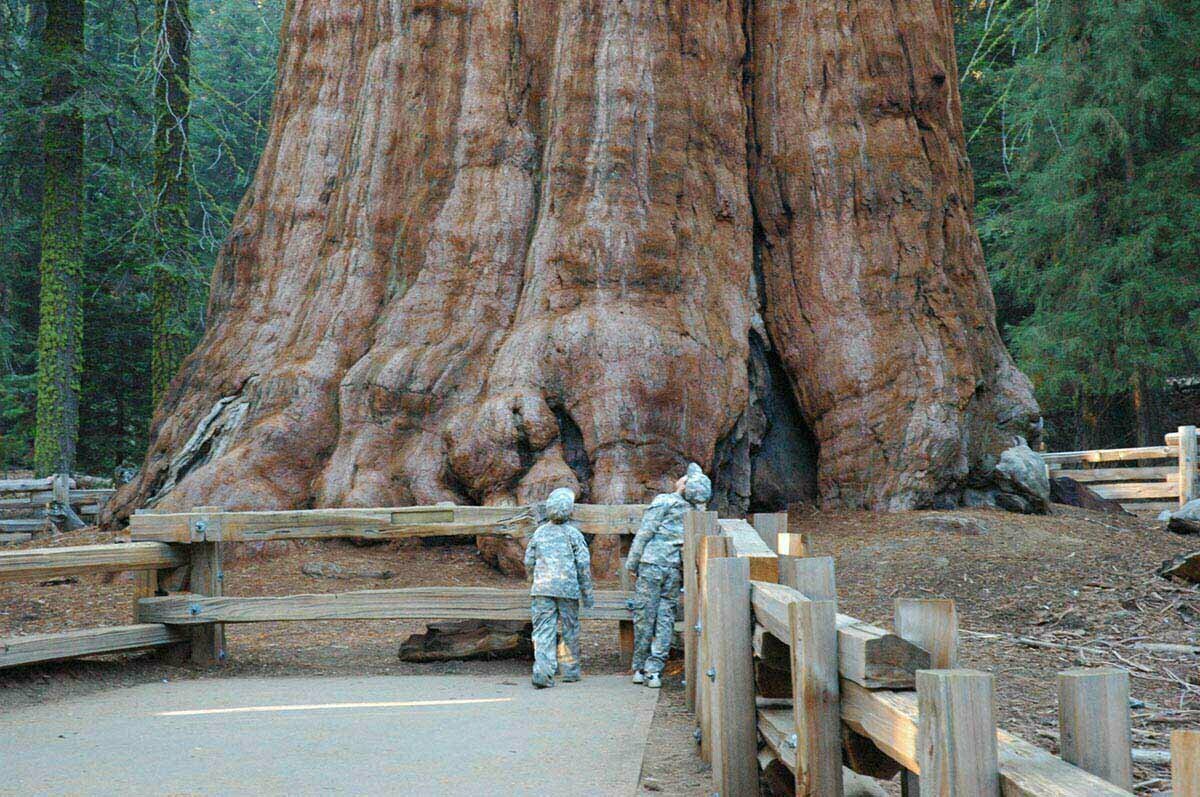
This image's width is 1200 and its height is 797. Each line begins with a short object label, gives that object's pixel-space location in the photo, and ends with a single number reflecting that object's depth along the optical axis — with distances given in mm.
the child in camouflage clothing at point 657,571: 8789
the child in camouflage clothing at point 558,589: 8896
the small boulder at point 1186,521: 16109
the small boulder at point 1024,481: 15266
